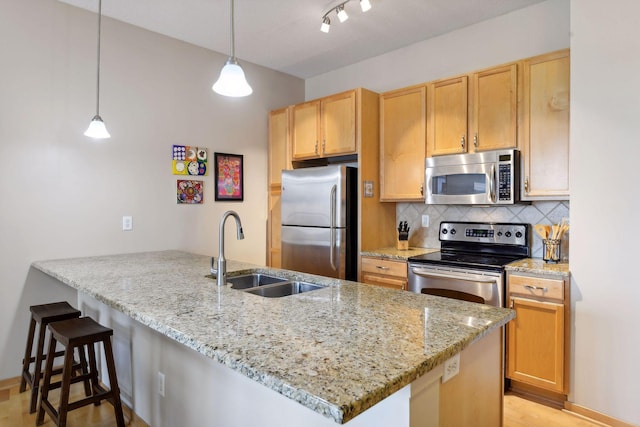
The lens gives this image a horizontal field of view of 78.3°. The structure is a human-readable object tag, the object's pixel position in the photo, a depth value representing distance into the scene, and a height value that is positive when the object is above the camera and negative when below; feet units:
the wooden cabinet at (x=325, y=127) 11.44 +2.57
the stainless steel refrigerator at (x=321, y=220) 11.03 -0.30
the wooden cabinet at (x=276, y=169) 13.30 +1.42
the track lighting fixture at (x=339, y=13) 8.81 +4.66
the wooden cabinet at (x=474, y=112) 9.13 +2.43
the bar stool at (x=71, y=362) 6.09 -2.46
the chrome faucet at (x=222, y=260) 6.34 -0.82
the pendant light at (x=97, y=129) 8.38 +1.72
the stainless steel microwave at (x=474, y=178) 9.03 +0.79
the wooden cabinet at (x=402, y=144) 10.72 +1.89
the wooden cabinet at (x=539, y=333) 7.77 -2.51
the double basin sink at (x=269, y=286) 6.76 -1.37
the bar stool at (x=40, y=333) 7.50 -2.47
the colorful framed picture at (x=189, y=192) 11.50 +0.54
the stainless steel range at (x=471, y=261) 8.50 -1.18
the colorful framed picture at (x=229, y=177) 12.38 +1.06
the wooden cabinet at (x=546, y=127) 8.36 +1.82
